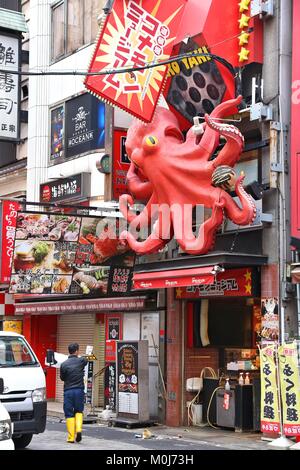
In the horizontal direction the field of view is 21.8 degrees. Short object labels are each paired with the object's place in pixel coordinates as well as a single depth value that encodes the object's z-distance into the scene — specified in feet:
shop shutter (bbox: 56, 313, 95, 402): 73.26
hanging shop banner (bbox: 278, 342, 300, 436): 44.50
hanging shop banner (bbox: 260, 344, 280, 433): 46.24
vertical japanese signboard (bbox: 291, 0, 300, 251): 48.80
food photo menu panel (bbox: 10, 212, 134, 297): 59.26
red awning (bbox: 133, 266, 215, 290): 49.85
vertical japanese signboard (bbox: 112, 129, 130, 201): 59.93
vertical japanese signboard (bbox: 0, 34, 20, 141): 63.64
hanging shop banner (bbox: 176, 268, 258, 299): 51.78
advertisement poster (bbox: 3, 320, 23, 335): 83.78
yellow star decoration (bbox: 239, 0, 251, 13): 52.90
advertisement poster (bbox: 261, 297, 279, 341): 48.96
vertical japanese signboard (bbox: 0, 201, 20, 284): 61.77
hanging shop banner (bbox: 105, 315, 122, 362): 65.72
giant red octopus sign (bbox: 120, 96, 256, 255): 50.24
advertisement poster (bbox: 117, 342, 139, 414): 57.47
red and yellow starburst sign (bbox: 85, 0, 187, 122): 51.39
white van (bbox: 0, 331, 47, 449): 42.96
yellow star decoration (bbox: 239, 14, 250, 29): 52.70
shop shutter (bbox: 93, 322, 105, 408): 68.75
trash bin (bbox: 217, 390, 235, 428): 53.16
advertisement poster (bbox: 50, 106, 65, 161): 78.38
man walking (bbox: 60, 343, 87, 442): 46.91
